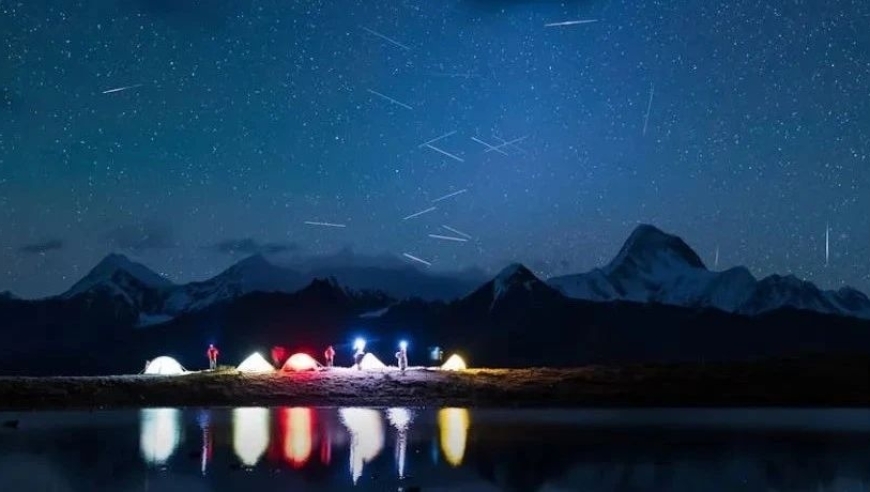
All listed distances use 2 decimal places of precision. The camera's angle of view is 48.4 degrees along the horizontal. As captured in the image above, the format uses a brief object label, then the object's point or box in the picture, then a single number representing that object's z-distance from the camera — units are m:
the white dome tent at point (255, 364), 87.62
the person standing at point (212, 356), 85.81
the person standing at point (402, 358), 81.31
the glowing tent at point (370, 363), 84.94
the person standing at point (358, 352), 83.81
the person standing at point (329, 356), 88.19
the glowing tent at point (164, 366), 89.31
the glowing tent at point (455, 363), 93.38
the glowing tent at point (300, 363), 85.31
